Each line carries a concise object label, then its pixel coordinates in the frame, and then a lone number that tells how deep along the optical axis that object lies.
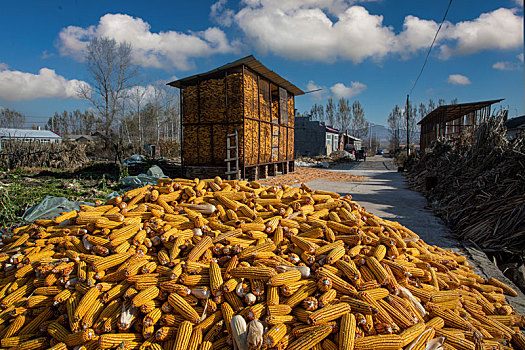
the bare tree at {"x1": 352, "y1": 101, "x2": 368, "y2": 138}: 84.25
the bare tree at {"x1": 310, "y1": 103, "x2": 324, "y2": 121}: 94.06
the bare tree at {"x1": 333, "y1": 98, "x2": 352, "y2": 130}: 83.88
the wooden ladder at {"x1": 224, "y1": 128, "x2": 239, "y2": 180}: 12.55
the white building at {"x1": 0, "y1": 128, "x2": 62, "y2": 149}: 46.84
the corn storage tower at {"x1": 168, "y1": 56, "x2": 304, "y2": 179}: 13.09
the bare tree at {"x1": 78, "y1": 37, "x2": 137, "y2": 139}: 34.19
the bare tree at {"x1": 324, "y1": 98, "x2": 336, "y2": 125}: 87.31
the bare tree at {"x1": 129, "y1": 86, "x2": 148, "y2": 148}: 42.64
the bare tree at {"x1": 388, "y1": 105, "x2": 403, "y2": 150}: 90.89
